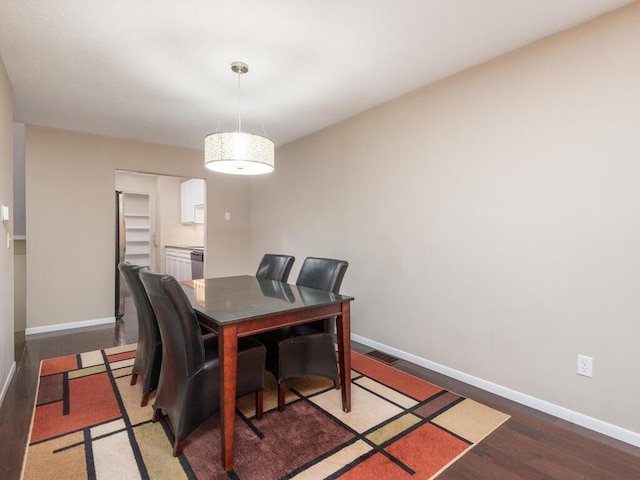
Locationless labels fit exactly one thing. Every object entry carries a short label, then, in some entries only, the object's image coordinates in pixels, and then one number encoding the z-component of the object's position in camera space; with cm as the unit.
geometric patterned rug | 156
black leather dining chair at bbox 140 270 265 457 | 157
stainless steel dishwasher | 512
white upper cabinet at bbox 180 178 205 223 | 595
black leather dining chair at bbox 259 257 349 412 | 206
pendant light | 222
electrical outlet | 193
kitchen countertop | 583
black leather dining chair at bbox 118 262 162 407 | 206
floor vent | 292
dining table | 157
